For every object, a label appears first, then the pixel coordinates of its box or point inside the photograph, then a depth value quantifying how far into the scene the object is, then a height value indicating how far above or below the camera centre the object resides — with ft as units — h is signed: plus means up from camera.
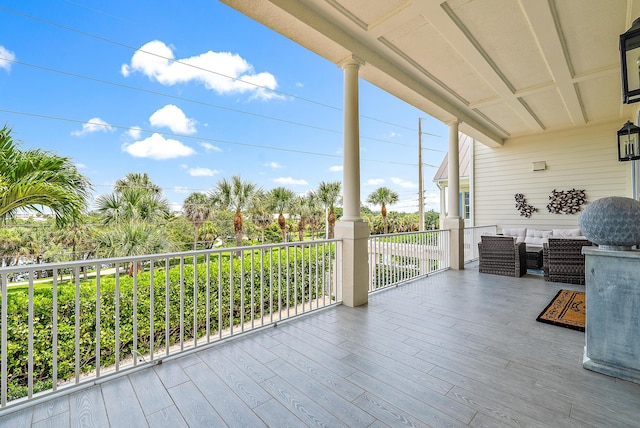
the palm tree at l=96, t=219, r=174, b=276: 26.27 -2.04
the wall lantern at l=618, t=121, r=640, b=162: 11.34 +3.07
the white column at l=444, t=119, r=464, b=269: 17.95 -0.21
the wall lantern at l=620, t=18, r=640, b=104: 5.74 +3.39
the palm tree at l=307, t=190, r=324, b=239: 54.75 +1.98
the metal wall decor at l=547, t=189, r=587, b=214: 20.40 +1.01
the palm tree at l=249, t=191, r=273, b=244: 45.88 +1.44
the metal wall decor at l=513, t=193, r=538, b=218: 22.43 +0.73
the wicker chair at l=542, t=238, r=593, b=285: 13.80 -2.45
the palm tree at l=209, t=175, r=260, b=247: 43.70 +3.99
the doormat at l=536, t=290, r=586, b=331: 8.94 -3.59
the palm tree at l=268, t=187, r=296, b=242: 50.01 +3.35
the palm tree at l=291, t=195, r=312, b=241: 53.62 +1.69
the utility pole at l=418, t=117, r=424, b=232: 51.65 +4.24
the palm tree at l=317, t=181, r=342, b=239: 54.08 +4.80
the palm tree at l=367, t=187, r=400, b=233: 61.11 +4.54
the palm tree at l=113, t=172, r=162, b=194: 49.34 +7.59
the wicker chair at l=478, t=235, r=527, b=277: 15.78 -2.44
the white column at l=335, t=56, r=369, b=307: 11.03 -0.14
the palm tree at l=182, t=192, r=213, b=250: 47.80 +1.48
